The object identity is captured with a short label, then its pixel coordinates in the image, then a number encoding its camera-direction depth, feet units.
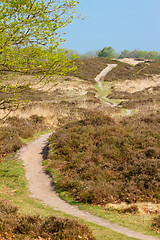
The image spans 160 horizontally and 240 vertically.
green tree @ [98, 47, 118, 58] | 559.79
